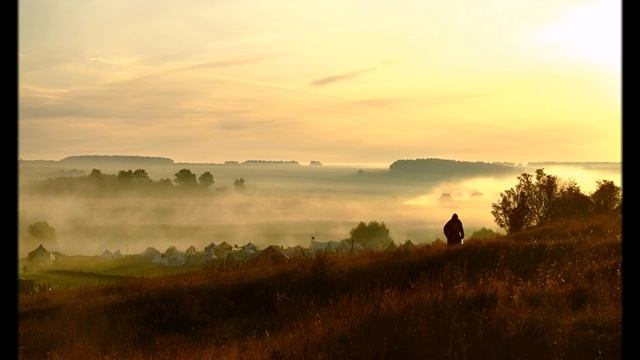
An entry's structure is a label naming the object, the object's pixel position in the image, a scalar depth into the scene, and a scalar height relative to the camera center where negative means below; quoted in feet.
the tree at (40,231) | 552.00 -43.36
